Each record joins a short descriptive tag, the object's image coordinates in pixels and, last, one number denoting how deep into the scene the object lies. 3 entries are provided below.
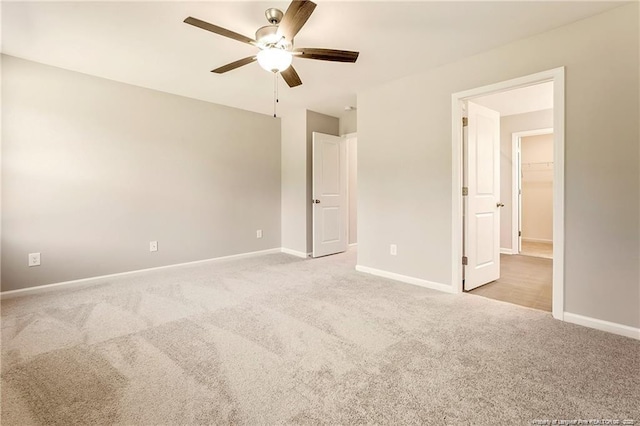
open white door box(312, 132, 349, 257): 4.81
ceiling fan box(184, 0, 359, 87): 1.79
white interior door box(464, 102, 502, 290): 3.14
